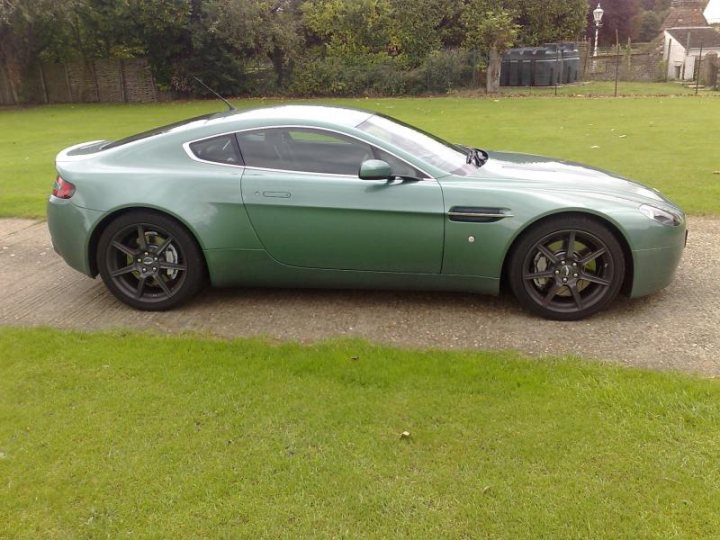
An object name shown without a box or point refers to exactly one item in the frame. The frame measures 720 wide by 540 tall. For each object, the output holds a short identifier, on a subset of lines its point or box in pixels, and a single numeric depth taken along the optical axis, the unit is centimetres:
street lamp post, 3528
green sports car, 403
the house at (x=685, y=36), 3278
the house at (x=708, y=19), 5073
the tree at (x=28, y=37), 2288
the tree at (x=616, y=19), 5316
